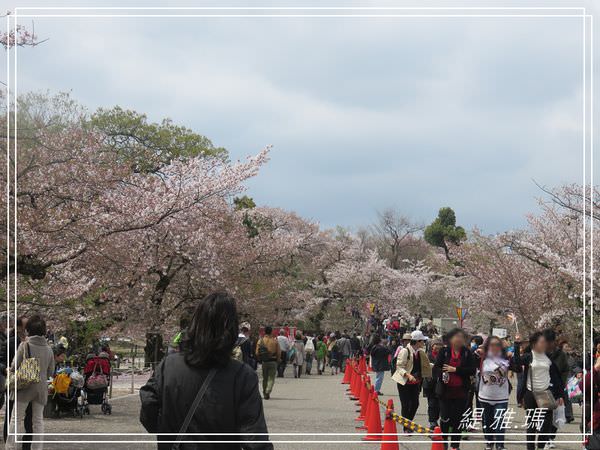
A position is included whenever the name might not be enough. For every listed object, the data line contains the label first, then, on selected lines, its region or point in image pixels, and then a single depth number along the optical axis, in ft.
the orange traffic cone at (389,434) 29.30
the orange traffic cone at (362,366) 79.48
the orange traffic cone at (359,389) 54.58
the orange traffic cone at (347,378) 79.30
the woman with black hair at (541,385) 31.42
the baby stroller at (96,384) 45.06
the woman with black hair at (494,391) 31.83
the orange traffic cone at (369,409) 35.96
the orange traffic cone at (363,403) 45.43
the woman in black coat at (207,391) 12.52
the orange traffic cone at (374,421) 34.96
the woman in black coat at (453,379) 32.17
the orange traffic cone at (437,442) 26.76
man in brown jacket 57.93
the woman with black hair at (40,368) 27.66
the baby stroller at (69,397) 42.68
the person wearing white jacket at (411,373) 40.40
